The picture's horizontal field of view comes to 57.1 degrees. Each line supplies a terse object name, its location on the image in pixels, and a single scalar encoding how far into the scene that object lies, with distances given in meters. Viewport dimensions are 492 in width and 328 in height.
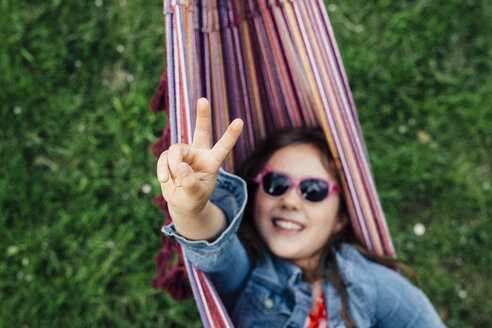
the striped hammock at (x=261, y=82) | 1.46
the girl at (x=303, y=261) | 1.74
